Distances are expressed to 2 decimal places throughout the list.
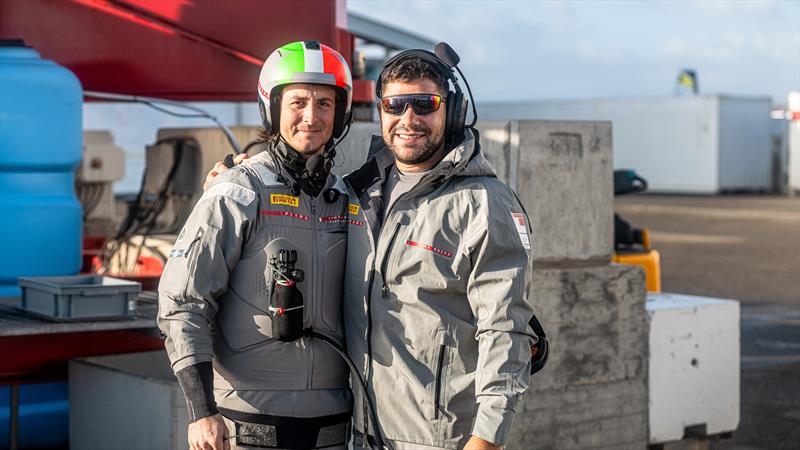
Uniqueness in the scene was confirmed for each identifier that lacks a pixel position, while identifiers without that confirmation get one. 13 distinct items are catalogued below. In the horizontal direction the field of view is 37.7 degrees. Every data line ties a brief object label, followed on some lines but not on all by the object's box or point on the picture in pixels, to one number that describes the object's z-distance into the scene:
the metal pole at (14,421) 4.88
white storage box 5.90
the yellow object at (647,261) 8.22
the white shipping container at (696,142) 40.03
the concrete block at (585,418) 5.45
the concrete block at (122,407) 4.52
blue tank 5.30
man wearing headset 2.89
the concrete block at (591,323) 5.46
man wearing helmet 2.92
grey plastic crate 4.54
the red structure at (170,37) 6.30
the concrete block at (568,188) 5.43
